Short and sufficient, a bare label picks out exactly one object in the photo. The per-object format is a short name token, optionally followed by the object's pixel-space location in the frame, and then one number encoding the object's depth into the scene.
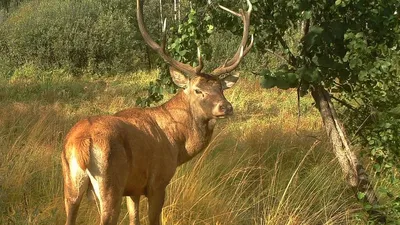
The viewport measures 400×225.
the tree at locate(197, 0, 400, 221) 4.80
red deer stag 3.93
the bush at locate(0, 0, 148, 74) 22.59
